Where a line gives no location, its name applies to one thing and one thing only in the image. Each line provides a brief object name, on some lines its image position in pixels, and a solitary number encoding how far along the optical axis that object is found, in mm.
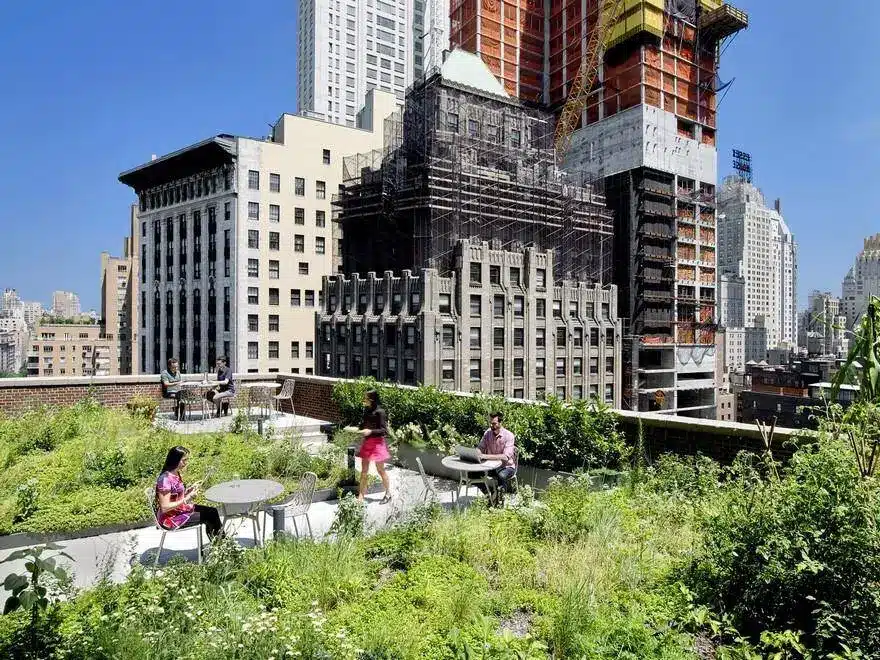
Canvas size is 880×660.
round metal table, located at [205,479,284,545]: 8156
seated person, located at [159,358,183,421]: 19422
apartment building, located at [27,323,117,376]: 138625
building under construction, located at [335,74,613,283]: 59062
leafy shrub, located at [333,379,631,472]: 11891
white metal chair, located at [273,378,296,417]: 21180
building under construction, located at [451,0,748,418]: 80125
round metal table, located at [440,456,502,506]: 10523
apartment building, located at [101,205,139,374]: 128625
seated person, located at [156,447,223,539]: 8156
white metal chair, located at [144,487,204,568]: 8048
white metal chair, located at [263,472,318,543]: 9164
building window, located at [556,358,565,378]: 66312
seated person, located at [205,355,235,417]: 20156
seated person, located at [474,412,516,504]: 10961
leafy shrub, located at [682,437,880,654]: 5391
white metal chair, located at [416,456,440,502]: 9792
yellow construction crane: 83312
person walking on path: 11836
